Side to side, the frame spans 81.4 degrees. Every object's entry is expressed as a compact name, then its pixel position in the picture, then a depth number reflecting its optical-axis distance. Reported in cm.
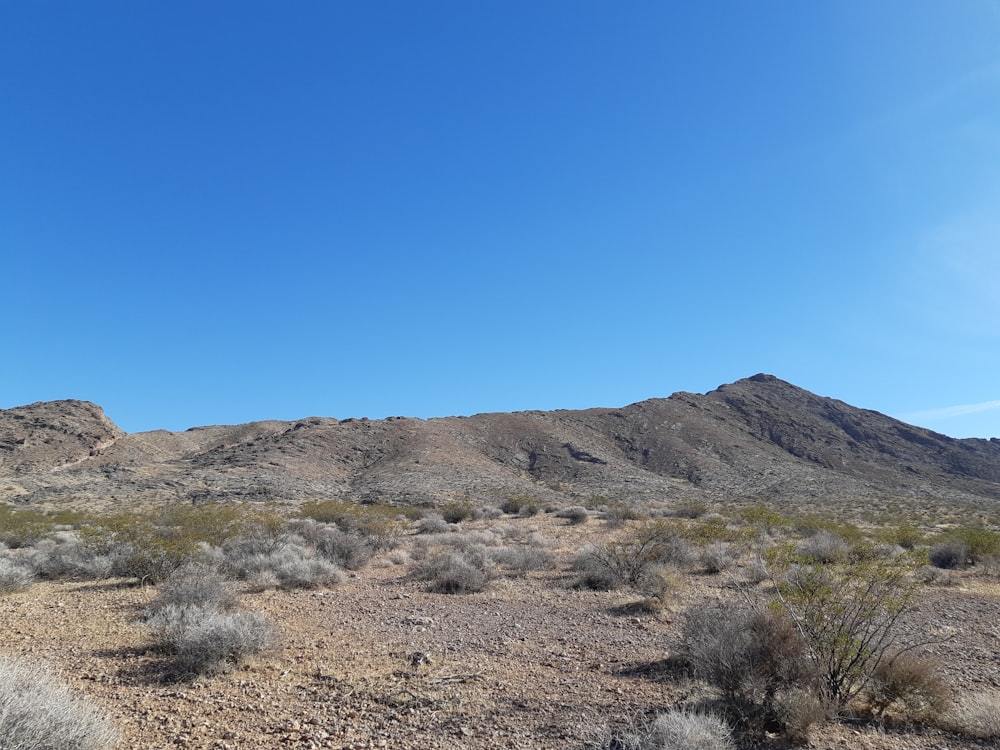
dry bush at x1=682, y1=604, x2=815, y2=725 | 606
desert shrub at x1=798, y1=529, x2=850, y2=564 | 1657
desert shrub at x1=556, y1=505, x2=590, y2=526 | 3038
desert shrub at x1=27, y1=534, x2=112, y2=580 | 1390
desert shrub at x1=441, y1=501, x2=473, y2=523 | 3158
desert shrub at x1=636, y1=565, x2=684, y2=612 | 1194
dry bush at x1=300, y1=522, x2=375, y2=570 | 1711
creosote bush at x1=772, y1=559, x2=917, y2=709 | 622
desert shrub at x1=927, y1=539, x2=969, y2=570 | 1655
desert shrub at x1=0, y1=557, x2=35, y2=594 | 1237
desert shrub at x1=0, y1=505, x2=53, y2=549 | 1992
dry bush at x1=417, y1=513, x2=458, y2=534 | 2611
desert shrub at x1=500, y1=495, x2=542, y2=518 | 3534
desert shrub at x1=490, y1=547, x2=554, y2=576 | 1652
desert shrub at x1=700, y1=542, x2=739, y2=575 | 1586
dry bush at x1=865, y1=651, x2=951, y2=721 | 614
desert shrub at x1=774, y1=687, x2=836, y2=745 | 556
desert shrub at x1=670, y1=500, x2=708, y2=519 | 3303
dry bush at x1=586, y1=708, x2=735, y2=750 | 492
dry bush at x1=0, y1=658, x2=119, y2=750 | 430
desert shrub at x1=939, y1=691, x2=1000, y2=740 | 565
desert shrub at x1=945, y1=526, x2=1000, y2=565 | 1636
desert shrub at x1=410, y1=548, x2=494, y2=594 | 1370
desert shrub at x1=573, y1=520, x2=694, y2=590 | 1422
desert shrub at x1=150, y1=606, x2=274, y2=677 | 732
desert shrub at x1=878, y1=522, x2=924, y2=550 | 1930
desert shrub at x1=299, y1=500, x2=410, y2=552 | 2165
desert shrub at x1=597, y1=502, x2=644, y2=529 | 2794
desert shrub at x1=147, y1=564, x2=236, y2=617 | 974
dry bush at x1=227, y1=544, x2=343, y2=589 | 1387
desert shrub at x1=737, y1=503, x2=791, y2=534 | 2014
